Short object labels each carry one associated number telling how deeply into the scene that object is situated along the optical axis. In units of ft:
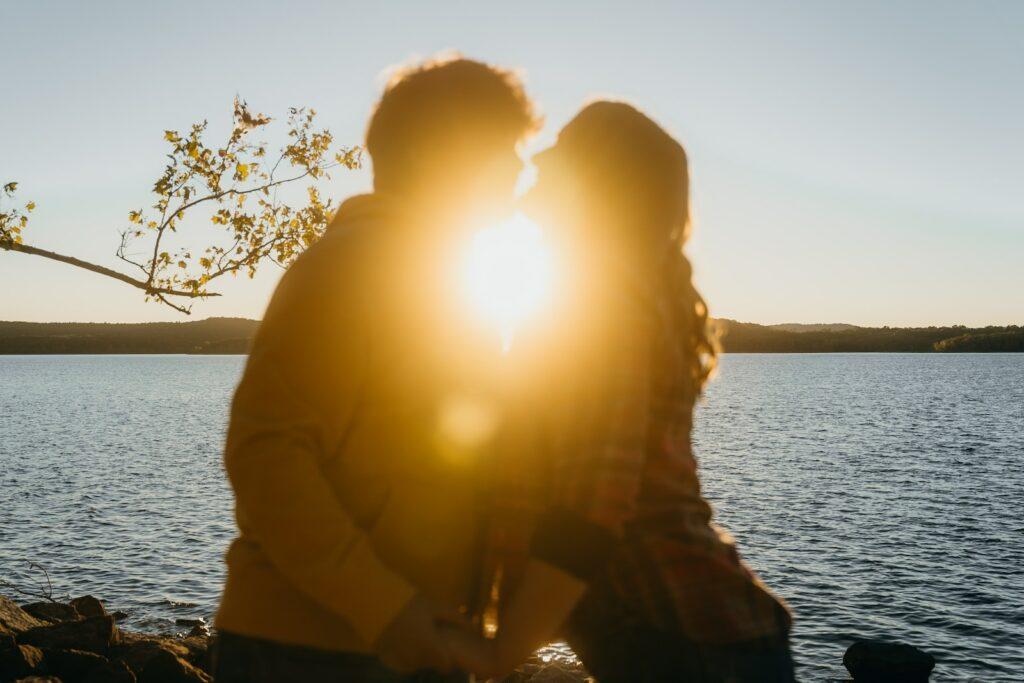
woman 6.43
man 6.40
